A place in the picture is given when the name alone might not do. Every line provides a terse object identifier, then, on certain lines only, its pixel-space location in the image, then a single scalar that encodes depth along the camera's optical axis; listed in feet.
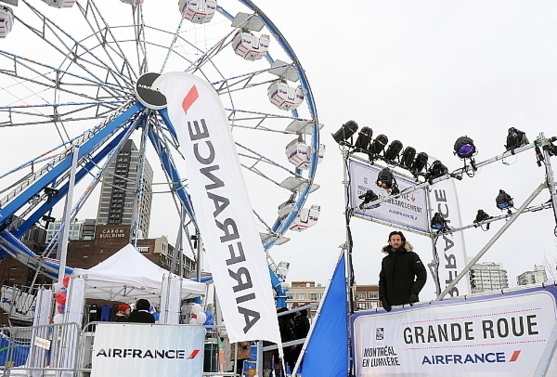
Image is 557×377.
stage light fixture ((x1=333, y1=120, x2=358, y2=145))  24.07
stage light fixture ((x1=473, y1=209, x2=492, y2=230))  29.53
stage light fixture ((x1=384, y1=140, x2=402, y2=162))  26.91
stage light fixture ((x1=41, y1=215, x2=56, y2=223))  52.65
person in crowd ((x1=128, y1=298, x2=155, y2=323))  21.27
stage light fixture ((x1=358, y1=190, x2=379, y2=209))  22.90
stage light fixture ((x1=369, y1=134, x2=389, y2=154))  25.48
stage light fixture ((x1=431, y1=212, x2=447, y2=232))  28.35
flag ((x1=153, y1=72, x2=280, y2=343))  16.52
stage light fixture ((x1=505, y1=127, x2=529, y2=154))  20.01
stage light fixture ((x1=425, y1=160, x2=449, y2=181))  22.60
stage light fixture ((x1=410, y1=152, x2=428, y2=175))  29.30
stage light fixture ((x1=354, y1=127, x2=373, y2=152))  24.59
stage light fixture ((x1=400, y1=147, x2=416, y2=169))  28.35
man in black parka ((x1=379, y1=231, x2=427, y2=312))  18.54
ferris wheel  46.78
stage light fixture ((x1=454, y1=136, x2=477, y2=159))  22.33
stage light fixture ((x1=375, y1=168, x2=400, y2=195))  23.61
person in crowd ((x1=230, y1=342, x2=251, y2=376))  25.25
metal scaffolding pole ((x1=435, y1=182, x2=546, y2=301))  16.60
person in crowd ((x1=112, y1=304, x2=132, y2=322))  28.50
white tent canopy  37.78
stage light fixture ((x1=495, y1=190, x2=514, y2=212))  26.99
